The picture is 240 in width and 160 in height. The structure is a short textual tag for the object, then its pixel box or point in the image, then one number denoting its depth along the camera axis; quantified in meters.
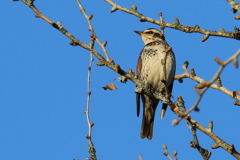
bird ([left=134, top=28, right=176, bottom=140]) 17.30
